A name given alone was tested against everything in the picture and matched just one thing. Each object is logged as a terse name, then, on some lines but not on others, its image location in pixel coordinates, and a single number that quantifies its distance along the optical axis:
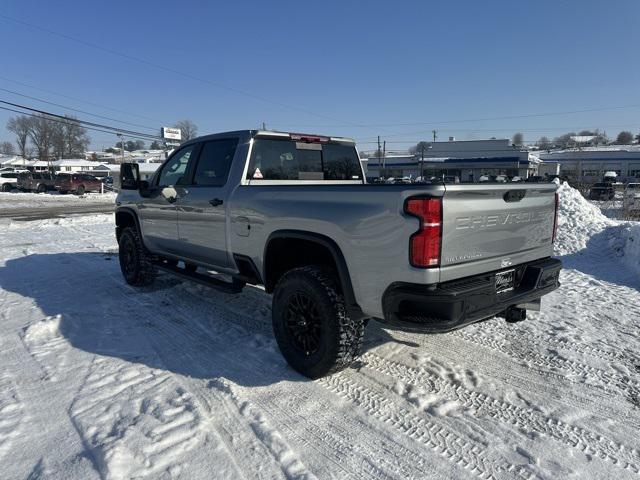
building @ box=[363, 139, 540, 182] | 56.72
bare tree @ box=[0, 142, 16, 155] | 118.88
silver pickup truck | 2.86
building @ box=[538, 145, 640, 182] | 64.62
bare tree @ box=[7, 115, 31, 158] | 96.56
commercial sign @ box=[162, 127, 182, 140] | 49.66
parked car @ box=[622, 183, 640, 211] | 14.01
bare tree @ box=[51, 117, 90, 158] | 96.47
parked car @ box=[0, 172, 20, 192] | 36.25
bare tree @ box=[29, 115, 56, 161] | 94.44
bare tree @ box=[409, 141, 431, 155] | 64.91
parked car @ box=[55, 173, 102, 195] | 33.00
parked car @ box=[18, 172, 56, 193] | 34.53
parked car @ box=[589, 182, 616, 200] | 22.02
